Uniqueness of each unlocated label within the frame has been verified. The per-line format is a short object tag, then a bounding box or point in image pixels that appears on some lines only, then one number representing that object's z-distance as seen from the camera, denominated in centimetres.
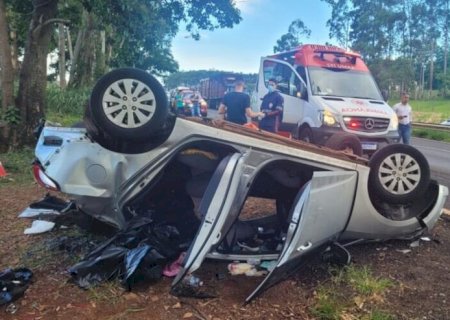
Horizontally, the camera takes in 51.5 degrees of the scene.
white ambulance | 902
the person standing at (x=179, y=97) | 2031
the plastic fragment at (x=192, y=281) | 356
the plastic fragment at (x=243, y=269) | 378
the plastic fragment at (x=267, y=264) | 380
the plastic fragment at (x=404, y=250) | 431
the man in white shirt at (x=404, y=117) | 1191
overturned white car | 337
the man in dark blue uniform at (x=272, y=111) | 886
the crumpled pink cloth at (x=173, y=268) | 372
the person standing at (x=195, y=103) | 2202
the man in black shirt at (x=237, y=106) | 867
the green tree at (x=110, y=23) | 912
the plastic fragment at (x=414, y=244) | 442
